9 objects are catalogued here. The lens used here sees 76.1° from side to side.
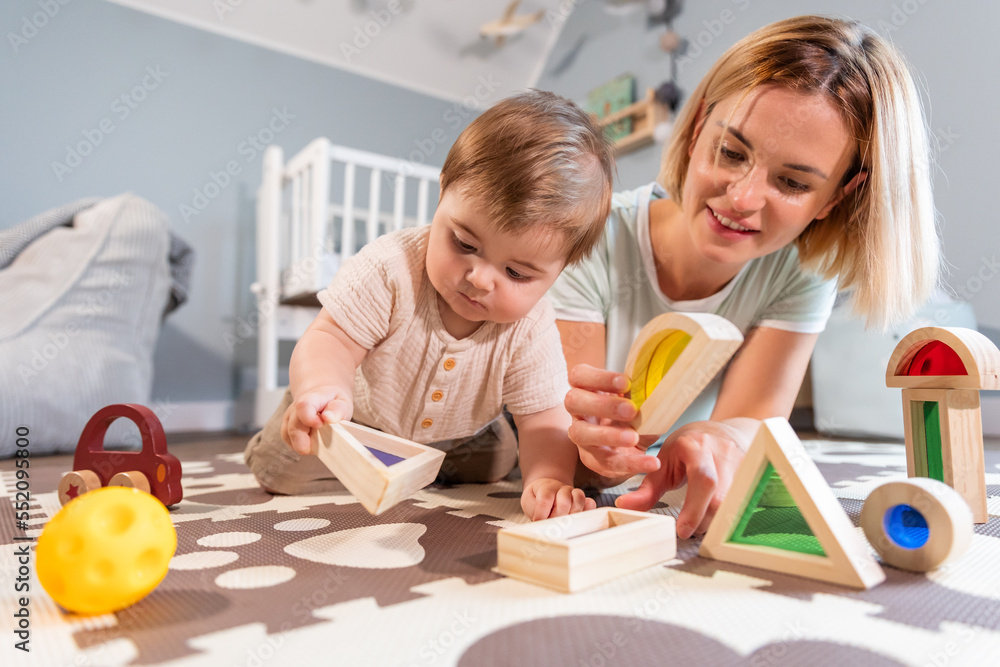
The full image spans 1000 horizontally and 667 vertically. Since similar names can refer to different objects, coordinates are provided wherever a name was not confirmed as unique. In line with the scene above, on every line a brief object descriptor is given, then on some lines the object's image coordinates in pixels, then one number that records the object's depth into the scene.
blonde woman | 0.64
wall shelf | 2.23
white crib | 1.86
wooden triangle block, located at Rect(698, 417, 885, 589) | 0.46
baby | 0.65
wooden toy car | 0.69
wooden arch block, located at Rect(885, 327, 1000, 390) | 0.60
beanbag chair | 1.33
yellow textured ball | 0.39
